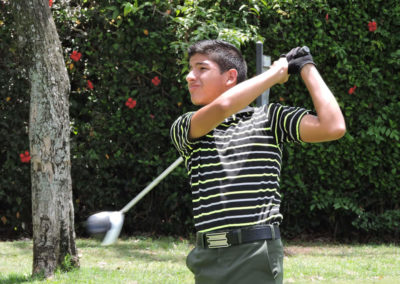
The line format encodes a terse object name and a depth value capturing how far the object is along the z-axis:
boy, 4.57
